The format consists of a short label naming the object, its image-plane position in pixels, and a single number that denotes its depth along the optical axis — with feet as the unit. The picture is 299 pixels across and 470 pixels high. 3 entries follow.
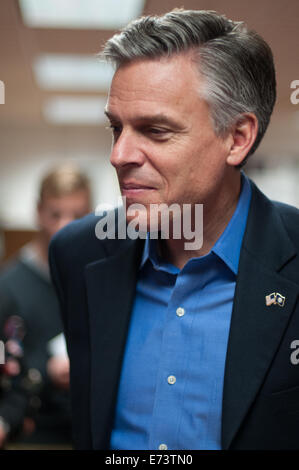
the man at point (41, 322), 5.72
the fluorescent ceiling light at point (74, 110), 21.05
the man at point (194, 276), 4.27
